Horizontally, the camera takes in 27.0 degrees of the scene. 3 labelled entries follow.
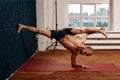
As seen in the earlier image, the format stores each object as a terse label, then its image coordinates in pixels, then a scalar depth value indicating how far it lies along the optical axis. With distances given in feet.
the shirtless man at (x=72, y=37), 12.65
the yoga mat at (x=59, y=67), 12.38
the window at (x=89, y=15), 20.89
